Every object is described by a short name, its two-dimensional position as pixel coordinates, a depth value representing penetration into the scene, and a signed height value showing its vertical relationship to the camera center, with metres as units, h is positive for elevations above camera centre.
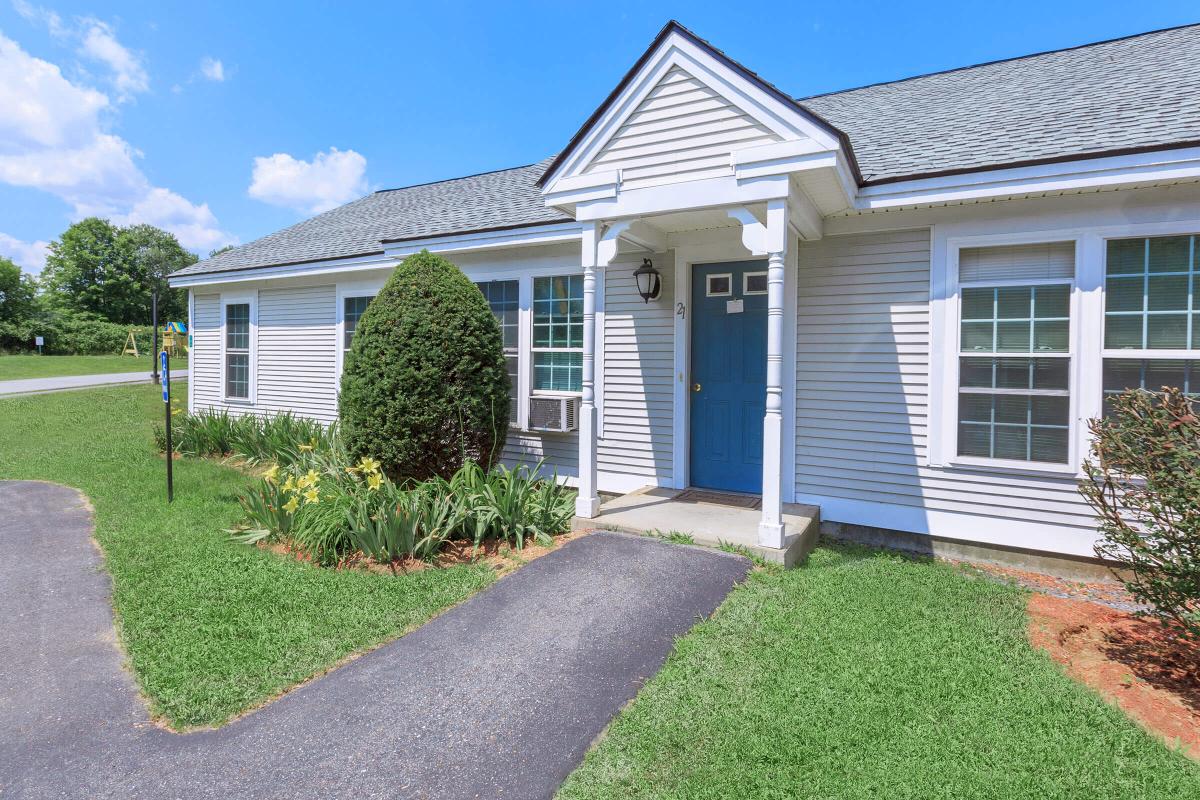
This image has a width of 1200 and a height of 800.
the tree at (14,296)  34.31 +5.12
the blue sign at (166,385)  6.12 -0.02
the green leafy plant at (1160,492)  3.06 -0.48
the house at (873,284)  4.48 +1.00
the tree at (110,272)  47.69 +9.04
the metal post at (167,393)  6.16 -0.11
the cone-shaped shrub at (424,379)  5.51 +0.08
